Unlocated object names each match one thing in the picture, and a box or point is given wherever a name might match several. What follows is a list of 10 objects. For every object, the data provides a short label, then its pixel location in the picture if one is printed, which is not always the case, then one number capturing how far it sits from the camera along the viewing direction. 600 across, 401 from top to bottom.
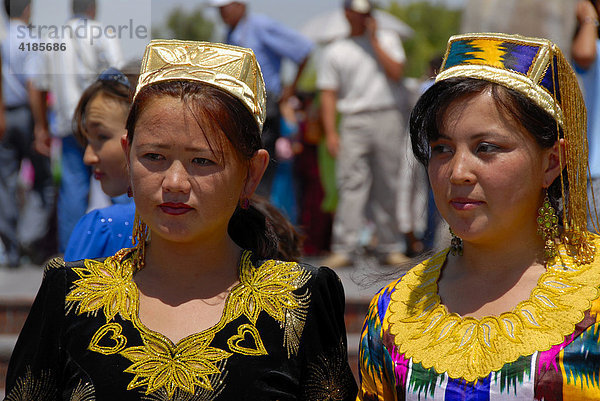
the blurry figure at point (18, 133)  14.06
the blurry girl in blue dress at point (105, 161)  6.22
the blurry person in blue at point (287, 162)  16.64
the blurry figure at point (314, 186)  16.58
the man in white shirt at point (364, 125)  14.55
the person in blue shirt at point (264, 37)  14.35
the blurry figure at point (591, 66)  9.20
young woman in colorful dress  4.33
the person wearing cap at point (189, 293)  4.64
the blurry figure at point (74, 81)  11.13
